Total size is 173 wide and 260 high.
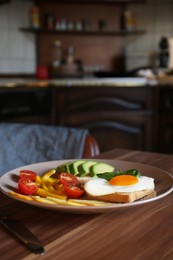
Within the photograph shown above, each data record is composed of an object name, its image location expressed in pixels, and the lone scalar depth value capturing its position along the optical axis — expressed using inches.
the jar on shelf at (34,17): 161.2
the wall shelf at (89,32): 162.9
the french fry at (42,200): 26.6
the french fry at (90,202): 26.7
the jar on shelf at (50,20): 164.6
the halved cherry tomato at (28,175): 31.8
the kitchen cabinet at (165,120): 119.2
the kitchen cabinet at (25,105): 97.8
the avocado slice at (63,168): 34.5
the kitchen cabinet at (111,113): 110.0
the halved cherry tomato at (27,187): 29.0
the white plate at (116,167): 25.5
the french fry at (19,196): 27.2
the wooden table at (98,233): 22.2
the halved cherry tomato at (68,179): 29.8
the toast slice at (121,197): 26.9
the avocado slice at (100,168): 33.4
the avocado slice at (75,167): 33.9
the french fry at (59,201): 26.6
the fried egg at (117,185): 27.6
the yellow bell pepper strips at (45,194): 28.0
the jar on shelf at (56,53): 165.6
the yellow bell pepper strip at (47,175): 31.9
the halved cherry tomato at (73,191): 28.3
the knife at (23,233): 22.4
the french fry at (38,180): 31.6
